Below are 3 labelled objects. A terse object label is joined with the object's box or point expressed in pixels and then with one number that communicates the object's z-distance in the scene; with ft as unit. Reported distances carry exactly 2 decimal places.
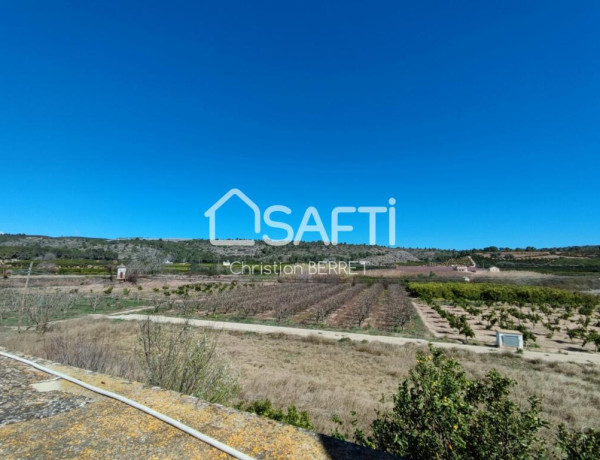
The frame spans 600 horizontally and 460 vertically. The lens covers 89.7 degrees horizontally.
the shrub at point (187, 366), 16.03
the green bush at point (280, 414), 15.20
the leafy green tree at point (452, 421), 8.71
